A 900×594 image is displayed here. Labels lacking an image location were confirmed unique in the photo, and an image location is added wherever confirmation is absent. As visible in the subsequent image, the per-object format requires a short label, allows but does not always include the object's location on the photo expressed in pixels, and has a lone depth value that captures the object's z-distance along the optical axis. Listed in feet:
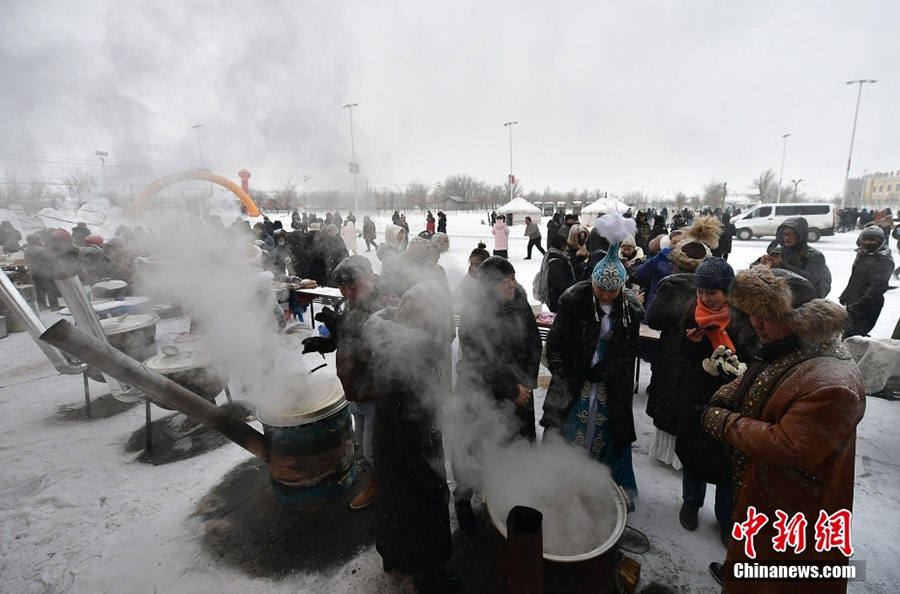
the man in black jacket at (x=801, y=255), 13.64
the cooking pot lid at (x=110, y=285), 22.54
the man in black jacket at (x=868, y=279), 14.14
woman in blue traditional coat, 8.71
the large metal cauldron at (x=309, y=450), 9.49
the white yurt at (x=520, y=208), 86.48
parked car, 63.82
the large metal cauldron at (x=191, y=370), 11.98
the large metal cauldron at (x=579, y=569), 5.55
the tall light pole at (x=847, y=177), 83.19
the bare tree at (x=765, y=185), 171.21
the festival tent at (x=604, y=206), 63.26
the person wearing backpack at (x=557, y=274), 16.72
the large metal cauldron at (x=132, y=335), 14.88
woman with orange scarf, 7.98
